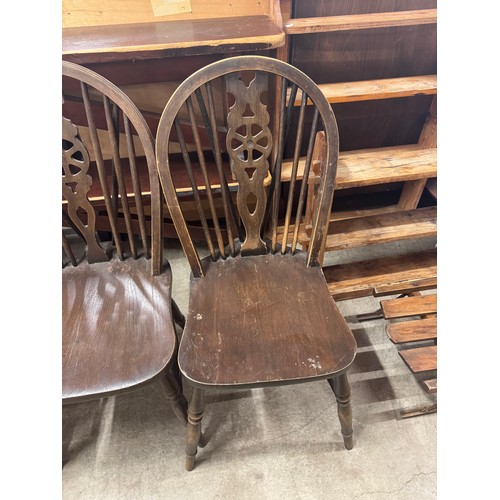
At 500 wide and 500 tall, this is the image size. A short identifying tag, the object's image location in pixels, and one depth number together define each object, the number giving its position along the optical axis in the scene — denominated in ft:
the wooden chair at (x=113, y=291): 2.55
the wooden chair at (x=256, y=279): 2.56
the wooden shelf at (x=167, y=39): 2.87
